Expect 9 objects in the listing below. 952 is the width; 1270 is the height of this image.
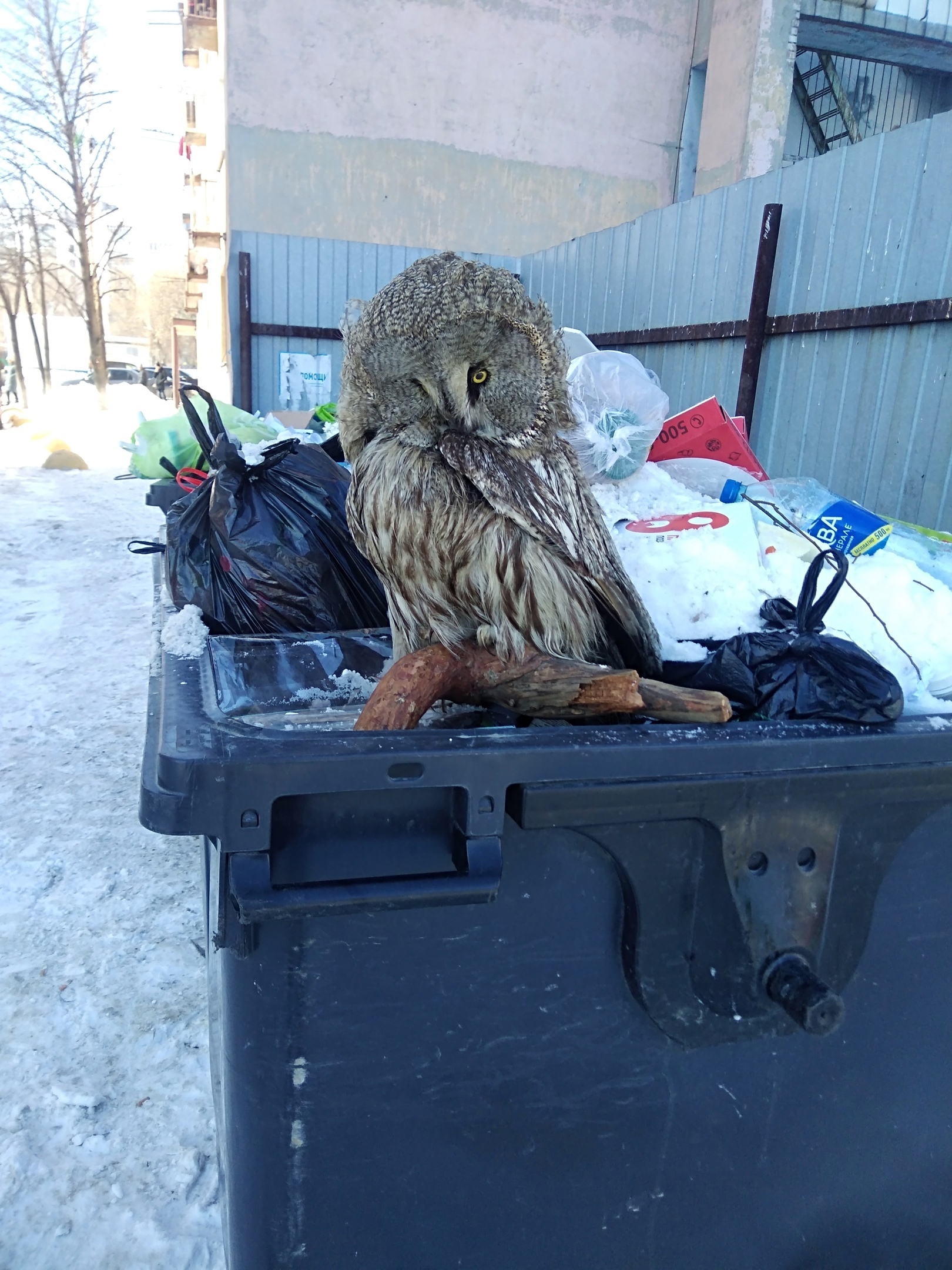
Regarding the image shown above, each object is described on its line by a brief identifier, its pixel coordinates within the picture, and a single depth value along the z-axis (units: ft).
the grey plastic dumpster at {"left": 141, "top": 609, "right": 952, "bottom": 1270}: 3.28
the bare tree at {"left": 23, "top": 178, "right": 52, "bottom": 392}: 71.87
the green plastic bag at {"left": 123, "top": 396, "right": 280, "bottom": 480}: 11.98
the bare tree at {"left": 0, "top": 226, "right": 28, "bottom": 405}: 79.41
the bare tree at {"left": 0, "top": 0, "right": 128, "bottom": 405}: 64.80
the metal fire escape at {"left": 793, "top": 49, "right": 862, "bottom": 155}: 41.65
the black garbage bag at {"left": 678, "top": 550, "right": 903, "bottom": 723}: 4.00
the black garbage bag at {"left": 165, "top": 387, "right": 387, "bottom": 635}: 7.43
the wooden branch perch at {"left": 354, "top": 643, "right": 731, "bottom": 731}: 4.17
